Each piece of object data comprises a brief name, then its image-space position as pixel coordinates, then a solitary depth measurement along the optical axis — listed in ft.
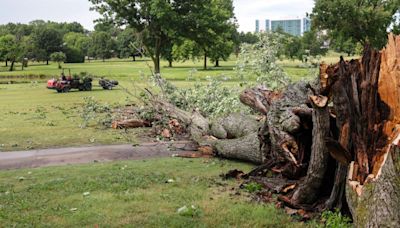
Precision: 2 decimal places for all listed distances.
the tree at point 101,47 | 318.86
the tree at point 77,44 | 292.28
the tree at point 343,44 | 152.56
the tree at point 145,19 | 104.01
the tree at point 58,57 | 244.22
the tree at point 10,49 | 230.48
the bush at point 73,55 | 286.23
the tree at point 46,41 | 260.83
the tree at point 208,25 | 107.24
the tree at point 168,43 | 113.39
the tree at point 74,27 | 437.99
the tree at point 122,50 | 288.14
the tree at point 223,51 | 185.75
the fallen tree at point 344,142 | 13.60
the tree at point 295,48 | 204.31
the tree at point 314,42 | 186.50
